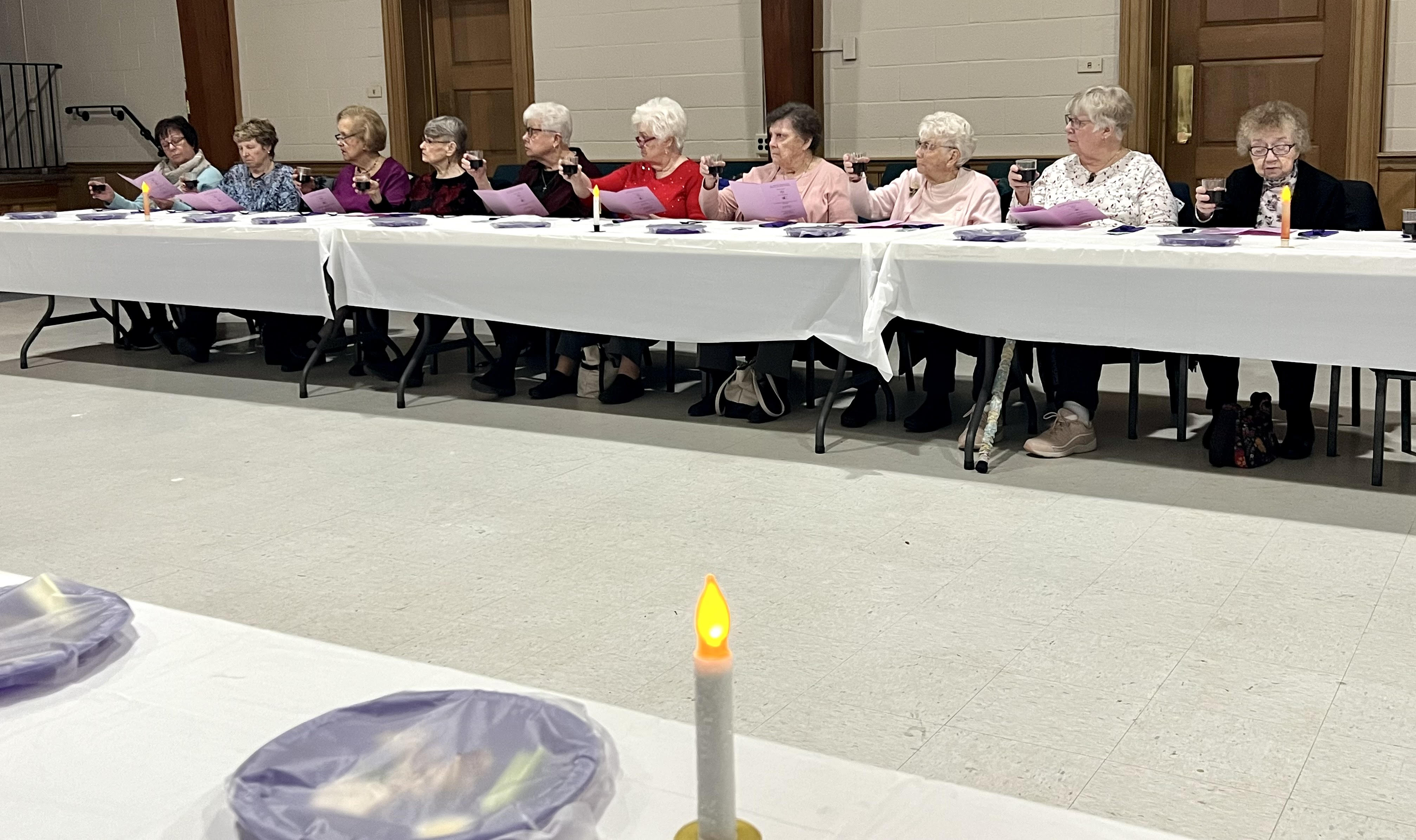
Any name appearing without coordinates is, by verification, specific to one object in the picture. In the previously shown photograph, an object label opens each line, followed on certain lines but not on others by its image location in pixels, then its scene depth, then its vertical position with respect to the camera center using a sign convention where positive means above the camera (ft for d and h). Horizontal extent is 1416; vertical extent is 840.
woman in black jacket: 12.04 -0.42
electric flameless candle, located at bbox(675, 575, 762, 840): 2.13 -0.86
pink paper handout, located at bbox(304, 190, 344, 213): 17.04 -0.31
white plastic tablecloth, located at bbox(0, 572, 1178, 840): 2.70 -1.25
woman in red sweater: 15.28 -0.18
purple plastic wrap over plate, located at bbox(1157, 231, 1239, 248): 10.67 -0.69
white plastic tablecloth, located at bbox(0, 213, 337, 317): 15.05 -0.91
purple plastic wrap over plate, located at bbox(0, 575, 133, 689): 3.33 -1.13
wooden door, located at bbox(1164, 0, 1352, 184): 19.10 +1.10
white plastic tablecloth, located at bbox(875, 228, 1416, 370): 10.04 -1.08
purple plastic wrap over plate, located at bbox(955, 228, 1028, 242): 11.62 -0.66
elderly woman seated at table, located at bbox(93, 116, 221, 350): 19.45 +0.11
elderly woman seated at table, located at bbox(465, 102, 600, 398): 15.70 -0.12
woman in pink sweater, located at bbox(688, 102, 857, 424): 13.98 -0.38
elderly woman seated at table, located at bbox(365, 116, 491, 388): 16.76 -0.12
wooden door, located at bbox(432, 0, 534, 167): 26.13 +1.92
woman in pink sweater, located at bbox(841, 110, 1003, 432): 13.35 -0.47
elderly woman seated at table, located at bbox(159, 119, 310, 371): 18.31 -0.17
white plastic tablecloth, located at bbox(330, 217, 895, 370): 11.99 -1.04
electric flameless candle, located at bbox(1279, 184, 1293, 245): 10.62 -0.44
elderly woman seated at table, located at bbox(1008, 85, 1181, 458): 12.35 -0.34
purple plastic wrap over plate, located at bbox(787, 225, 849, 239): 12.41 -0.62
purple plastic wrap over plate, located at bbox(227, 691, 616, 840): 2.59 -1.20
